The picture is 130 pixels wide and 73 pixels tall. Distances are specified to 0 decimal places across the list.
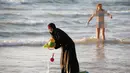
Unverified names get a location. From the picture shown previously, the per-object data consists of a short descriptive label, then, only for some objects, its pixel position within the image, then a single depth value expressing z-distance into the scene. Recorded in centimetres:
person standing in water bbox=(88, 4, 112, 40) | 3622
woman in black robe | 1908
